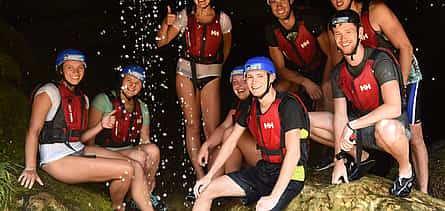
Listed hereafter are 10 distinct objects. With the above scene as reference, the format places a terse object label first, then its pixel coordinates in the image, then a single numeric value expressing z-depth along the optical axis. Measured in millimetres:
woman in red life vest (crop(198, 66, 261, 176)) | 4730
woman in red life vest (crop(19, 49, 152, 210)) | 4469
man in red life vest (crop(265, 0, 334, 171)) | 5043
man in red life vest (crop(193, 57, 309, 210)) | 4031
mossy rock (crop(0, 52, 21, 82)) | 6285
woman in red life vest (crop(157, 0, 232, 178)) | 5266
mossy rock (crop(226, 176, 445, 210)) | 3789
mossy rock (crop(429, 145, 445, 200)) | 5148
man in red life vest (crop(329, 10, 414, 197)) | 3832
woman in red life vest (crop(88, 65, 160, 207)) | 4859
